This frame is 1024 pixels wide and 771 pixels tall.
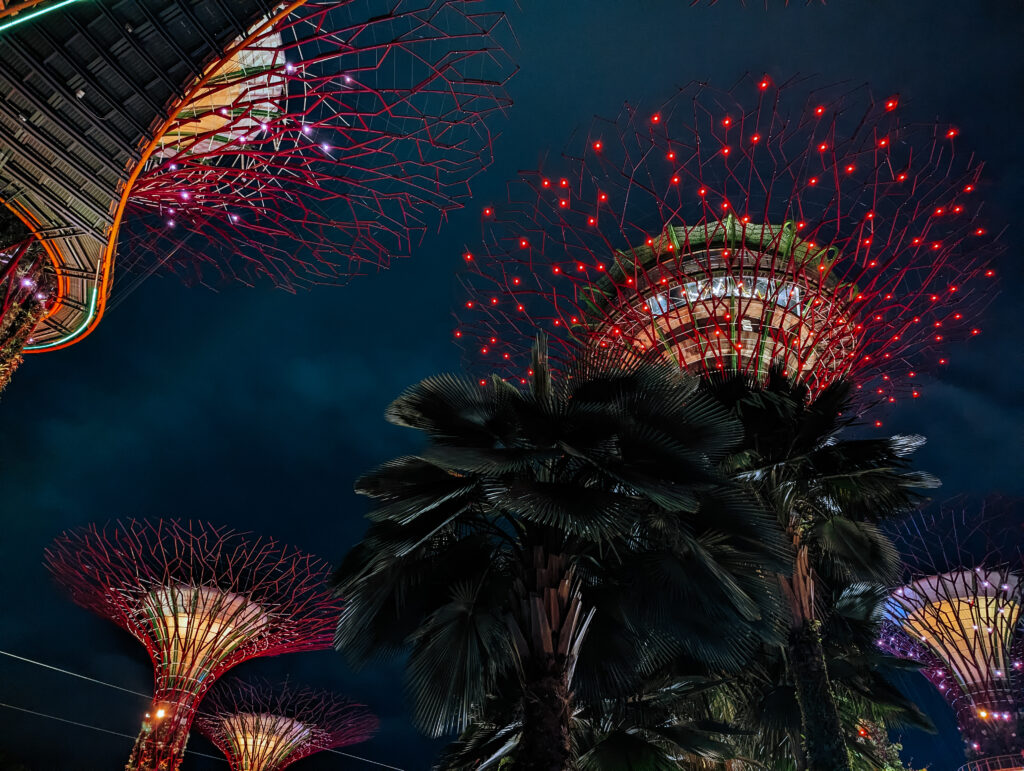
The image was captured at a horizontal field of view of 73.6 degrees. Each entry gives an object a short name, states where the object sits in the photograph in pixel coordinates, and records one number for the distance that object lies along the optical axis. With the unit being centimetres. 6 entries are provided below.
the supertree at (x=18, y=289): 1085
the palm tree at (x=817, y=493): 850
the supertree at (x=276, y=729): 2848
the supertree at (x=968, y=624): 2589
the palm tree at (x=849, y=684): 1095
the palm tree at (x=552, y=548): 627
